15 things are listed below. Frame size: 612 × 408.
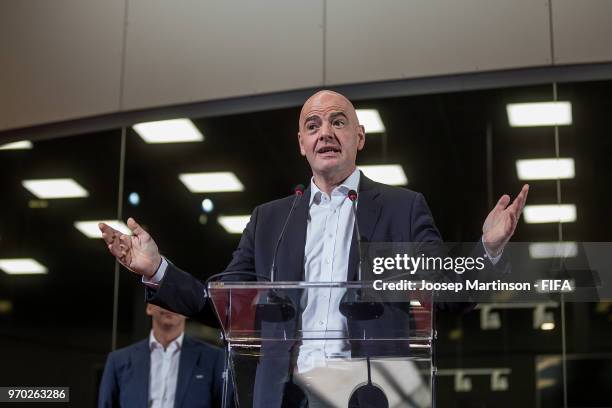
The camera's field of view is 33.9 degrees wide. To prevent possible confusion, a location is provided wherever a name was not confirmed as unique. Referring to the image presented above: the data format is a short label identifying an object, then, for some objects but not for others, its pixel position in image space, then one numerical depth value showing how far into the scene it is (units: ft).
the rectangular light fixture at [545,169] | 17.84
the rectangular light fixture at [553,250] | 16.52
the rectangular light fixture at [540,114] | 18.16
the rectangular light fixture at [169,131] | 19.17
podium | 8.09
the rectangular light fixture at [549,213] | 17.60
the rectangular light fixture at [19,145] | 19.76
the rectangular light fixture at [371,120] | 18.66
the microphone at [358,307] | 8.41
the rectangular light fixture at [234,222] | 18.20
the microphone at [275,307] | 8.48
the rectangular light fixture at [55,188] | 19.22
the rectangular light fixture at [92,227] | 18.79
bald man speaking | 9.41
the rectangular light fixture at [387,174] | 18.19
